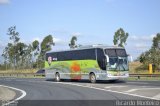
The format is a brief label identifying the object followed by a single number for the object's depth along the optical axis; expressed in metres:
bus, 19.94
